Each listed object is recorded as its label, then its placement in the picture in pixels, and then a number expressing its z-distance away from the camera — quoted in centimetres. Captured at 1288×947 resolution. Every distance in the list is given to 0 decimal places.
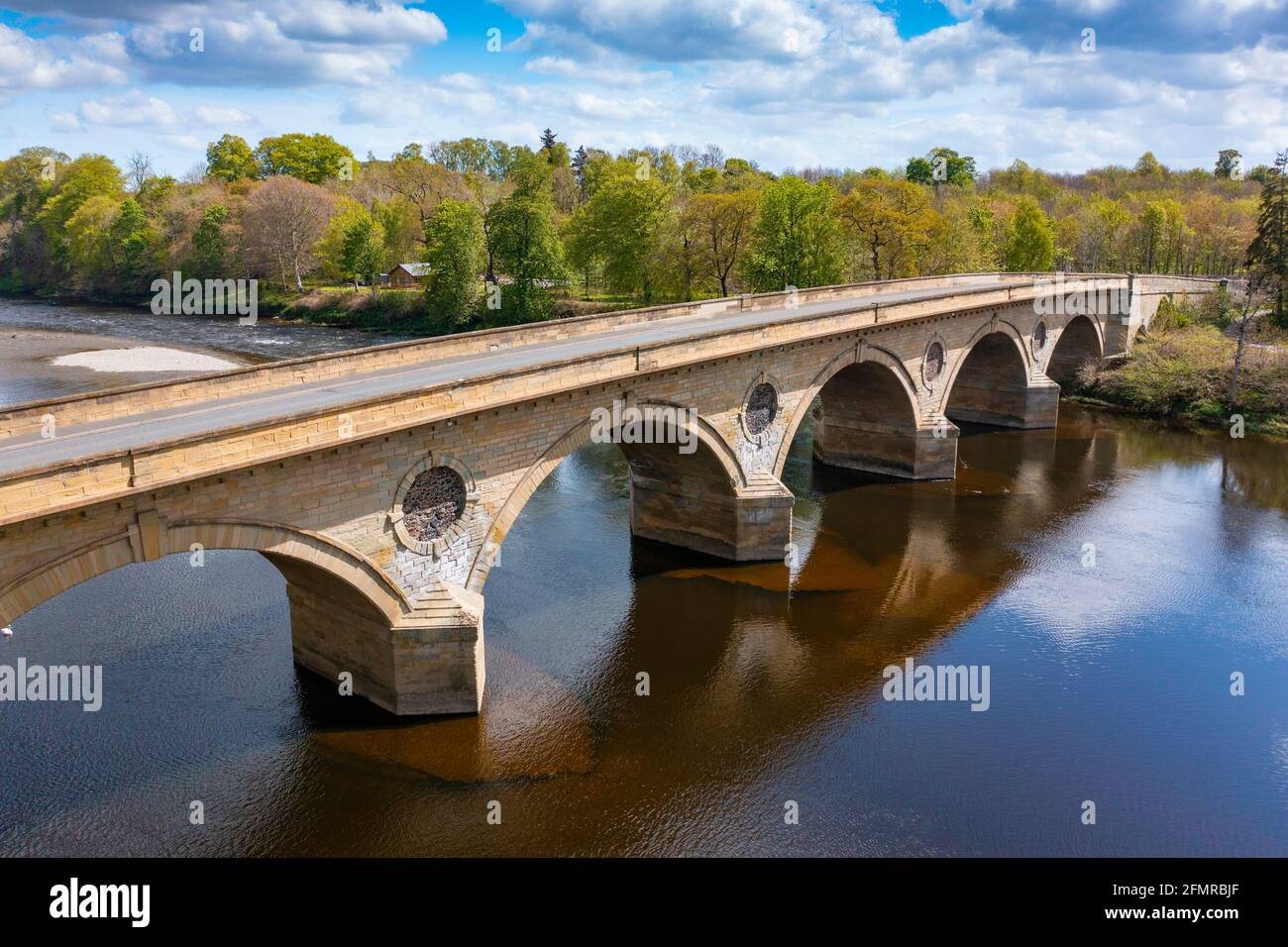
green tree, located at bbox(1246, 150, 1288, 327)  5791
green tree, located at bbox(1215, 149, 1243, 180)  12862
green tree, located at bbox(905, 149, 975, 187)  11444
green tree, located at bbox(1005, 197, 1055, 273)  7744
